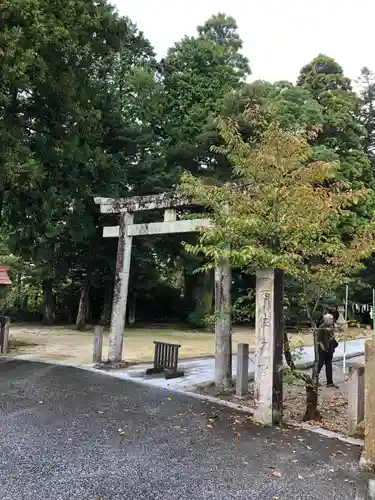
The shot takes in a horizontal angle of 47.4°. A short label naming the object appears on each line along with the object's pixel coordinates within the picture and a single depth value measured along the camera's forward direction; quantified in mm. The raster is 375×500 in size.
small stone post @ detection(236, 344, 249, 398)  6871
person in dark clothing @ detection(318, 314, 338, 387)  7566
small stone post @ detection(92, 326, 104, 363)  9508
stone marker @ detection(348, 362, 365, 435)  5031
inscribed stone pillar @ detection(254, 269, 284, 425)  5312
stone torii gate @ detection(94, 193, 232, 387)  7293
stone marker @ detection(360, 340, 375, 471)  4004
